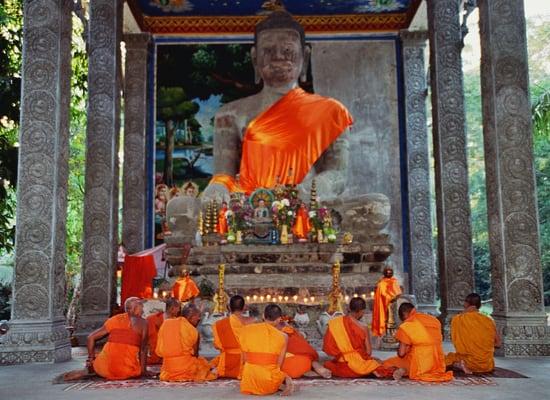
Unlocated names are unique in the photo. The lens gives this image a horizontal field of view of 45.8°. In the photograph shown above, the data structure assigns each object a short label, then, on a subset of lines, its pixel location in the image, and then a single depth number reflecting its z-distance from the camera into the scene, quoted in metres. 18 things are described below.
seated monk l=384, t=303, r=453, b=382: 6.35
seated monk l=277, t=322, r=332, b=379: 6.44
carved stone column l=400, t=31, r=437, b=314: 14.80
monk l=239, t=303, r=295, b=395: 5.70
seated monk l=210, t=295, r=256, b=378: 6.58
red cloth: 12.72
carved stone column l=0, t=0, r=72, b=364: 7.98
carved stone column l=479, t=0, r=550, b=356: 8.21
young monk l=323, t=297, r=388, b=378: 6.50
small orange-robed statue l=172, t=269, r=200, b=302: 9.78
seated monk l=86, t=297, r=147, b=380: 6.43
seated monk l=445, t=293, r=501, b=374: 6.87
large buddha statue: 15.48
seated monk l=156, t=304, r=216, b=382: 6.37
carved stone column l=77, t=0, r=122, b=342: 11.13
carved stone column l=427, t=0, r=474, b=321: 10.97
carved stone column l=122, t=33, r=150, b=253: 15.61
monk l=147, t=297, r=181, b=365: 7.72
